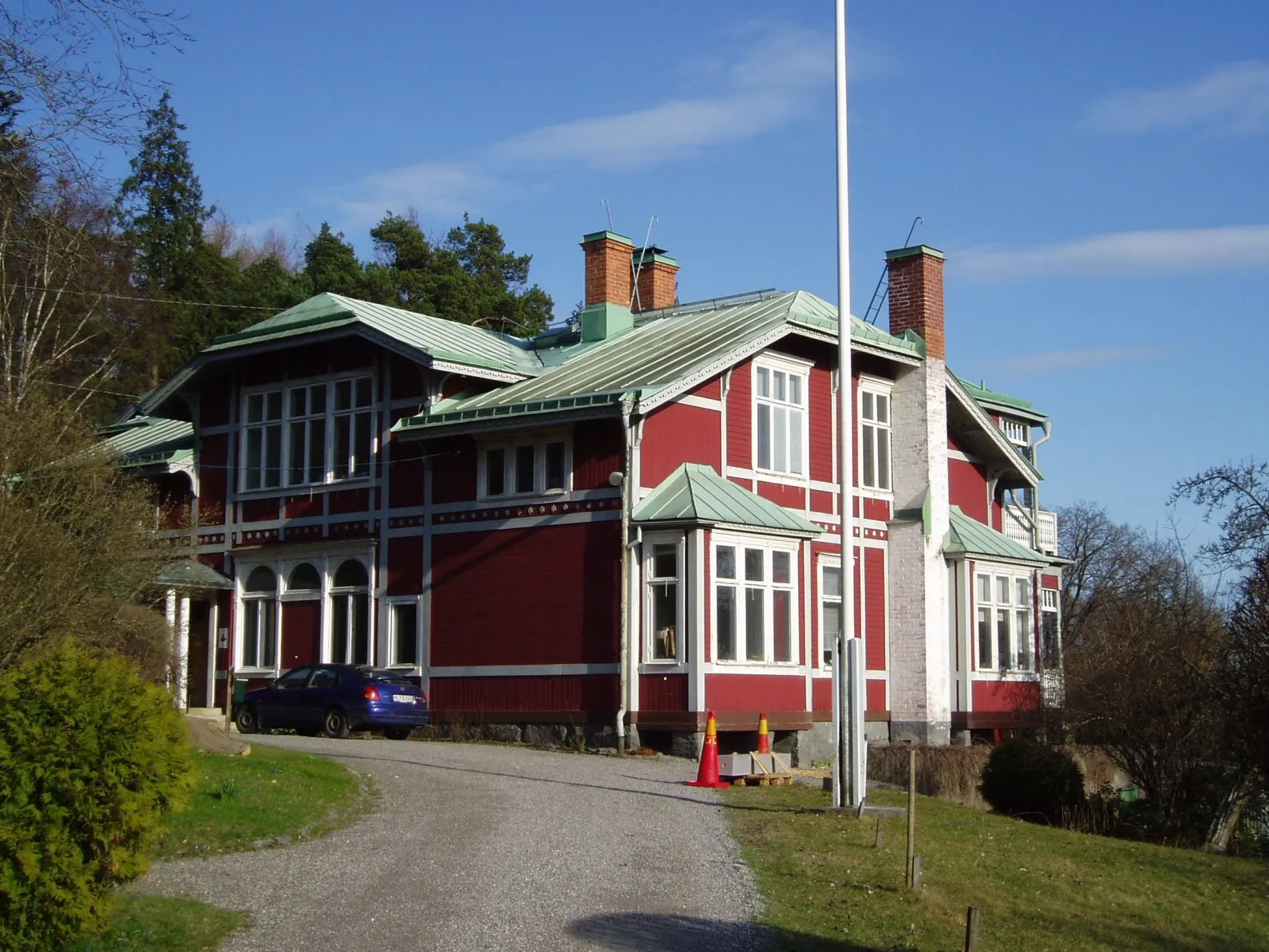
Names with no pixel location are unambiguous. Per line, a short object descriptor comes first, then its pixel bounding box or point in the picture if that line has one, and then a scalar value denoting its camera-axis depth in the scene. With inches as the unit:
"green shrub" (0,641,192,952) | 380.2
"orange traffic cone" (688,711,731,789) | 808.9
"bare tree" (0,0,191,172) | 417.4
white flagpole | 698.2
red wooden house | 1005.2
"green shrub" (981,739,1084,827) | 912.9
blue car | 1043.9
